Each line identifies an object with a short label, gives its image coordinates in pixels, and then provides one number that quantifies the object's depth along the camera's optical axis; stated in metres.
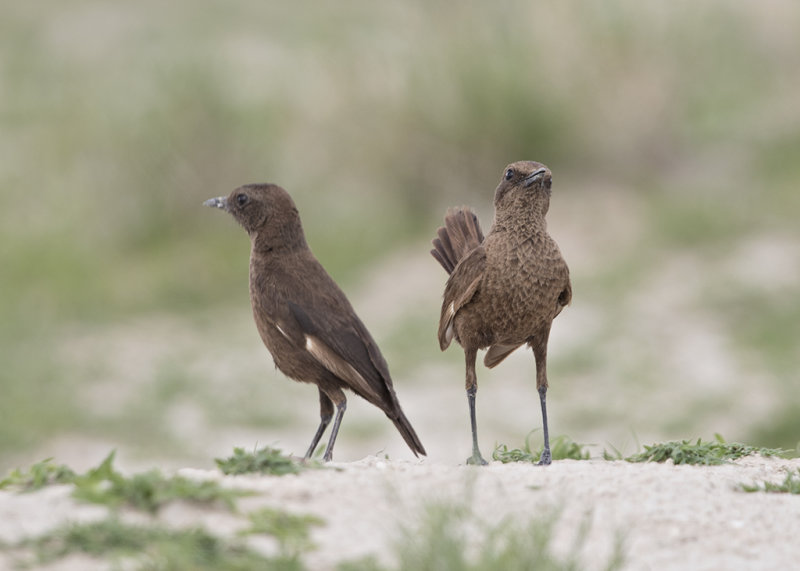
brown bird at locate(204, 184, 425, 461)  9.88
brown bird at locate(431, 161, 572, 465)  9.70
